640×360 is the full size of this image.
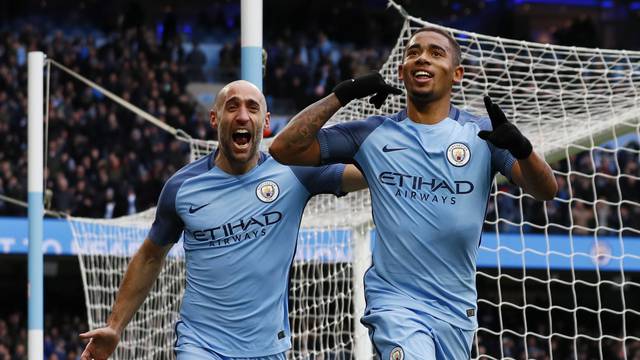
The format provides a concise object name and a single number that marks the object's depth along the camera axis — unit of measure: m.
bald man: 9.96
